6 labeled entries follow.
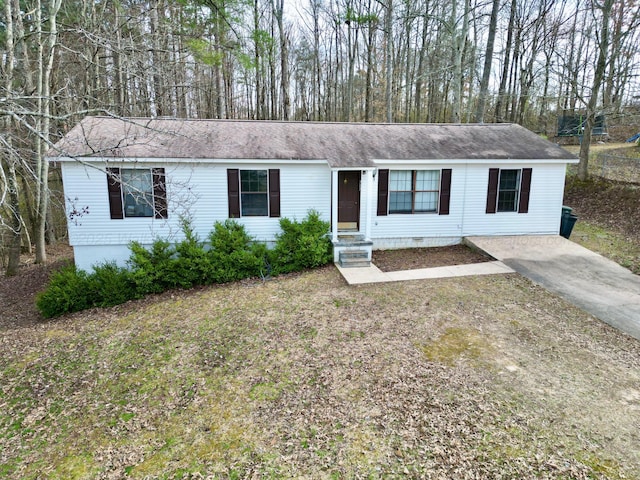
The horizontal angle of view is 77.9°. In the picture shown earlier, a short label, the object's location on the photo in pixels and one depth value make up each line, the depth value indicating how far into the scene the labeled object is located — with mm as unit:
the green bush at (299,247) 10352
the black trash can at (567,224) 12336
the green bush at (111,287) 9367
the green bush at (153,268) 9500
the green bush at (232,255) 10016
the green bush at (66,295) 9117
